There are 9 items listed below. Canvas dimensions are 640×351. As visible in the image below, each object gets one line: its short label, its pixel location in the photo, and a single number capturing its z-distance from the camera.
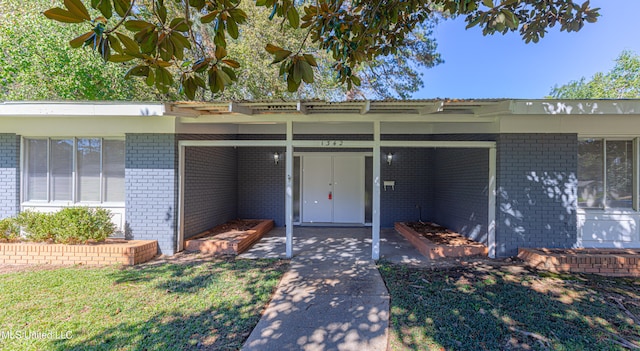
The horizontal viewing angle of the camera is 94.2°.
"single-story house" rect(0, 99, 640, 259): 5.31
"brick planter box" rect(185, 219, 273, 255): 5.87
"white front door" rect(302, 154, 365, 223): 9.07
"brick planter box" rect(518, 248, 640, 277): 4.84
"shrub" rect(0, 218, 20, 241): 5.67
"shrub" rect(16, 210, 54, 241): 5.44
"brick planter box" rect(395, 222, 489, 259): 5.61
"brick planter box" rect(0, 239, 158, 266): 5.24
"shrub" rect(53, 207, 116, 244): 5.32
